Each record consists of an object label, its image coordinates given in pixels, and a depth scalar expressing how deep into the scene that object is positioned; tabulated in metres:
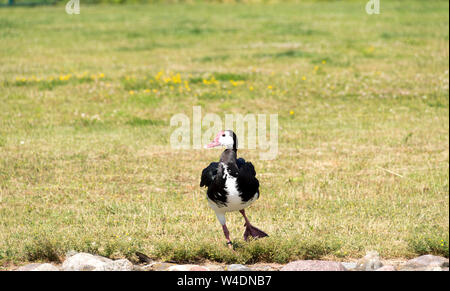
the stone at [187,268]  11.99
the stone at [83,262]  12.30
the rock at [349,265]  13.04
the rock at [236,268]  12.57
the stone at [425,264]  12.37
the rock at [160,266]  12.94
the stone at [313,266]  12.09
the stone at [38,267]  12.30
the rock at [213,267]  13.06
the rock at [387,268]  11.87
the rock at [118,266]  12.30
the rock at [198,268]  11.96
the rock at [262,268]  13.37
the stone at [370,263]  12.40
